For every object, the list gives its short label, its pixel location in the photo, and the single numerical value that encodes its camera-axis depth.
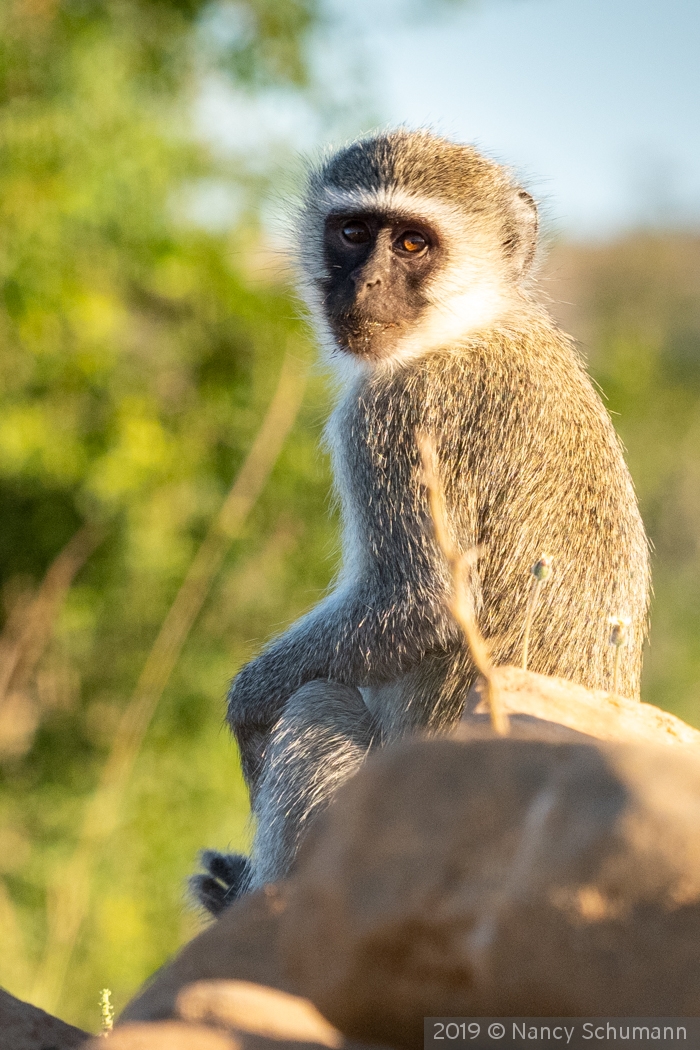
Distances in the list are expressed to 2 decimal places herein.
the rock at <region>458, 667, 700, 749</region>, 5.06
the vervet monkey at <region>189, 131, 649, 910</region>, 6.82
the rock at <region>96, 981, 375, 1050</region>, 3.61
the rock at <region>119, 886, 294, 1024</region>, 4.17
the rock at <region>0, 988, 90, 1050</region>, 4.99
